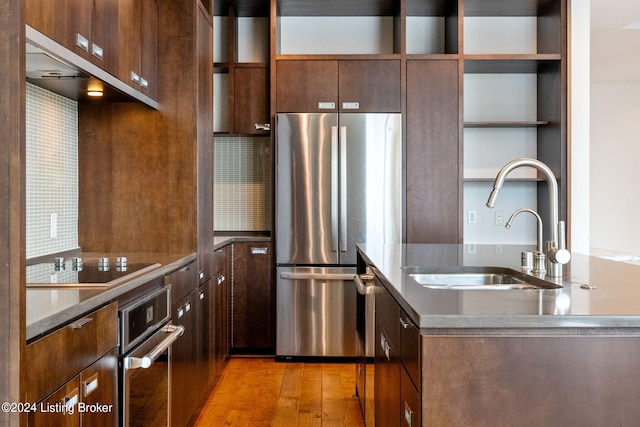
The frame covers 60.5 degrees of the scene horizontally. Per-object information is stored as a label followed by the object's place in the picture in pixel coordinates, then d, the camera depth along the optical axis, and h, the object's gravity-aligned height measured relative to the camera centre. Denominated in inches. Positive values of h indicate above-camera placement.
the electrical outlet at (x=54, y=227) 98.1 -3.1
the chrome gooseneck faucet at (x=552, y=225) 70.3 -2.2
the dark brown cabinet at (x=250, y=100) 158.7 +31.7
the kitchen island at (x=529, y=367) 47.0 -13.6
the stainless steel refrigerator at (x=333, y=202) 150.3 +2.0
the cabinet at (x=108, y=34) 69.1 +26.0
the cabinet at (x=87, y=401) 49.8 -19.2
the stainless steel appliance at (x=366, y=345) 92.4 -25.2
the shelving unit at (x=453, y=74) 154.0 +39.6
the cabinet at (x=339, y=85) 153.3 +34.7
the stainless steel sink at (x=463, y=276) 79.8 -10.1
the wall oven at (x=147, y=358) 68.7 -19.7
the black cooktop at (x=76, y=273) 69.0 -8.9
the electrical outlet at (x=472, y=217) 171.6 -2.5
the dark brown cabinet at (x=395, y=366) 51.8 -18.0
